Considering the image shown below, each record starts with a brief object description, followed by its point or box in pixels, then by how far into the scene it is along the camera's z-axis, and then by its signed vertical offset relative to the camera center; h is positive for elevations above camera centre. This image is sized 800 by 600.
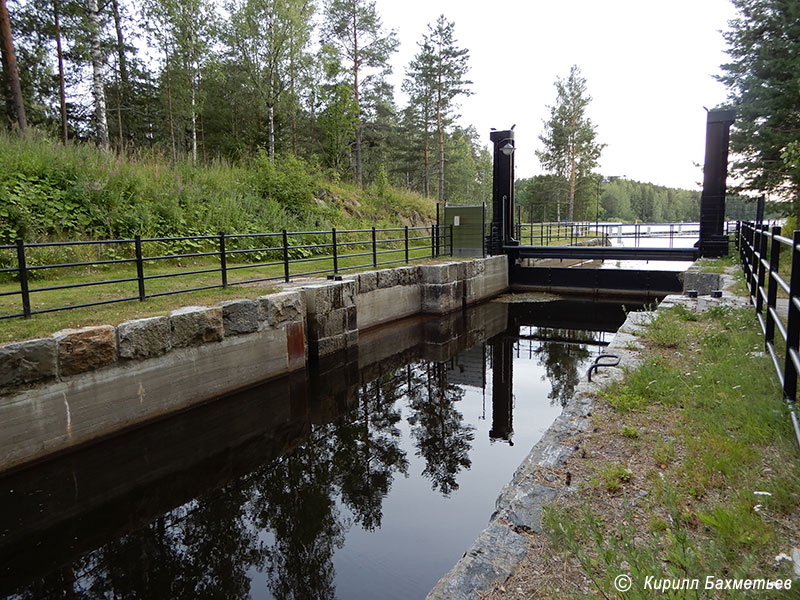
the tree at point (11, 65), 12.68 +4.60
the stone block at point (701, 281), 9.63 -0.97
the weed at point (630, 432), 3.26 -1.29
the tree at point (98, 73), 12.84 +4.33
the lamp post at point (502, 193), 15.07 +1.24
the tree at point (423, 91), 32.09 +9.33
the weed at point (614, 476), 2.69 -1.33
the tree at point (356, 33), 27.42 +11.13
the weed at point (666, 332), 5.32 -1.11
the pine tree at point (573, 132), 40.28 +8.07
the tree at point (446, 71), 31.78 +10.31
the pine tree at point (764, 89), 14.12 +4.09
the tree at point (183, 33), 21.55 +8.96
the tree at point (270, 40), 21.08 +8.34
